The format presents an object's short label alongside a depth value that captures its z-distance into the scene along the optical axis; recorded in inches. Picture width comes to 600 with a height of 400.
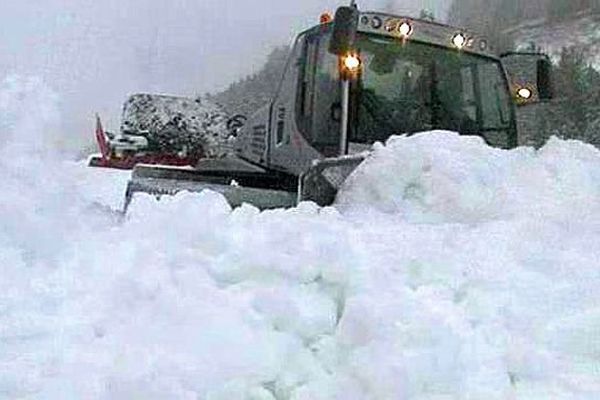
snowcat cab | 277.1
